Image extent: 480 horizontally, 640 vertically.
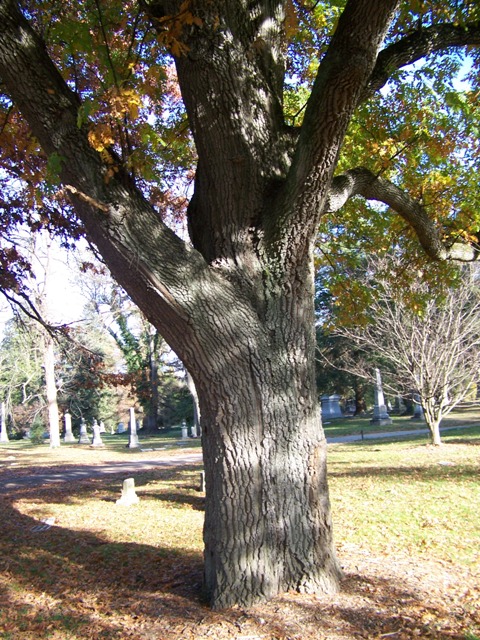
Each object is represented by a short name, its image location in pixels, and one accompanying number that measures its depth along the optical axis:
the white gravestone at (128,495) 9.29
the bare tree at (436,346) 14.35
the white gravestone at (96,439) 27.13
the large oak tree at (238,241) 4.07
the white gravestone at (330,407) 37.38
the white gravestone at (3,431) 35.34
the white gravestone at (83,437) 30.73
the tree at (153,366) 32.84
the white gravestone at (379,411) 26.17
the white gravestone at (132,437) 25.34
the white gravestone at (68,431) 32.00
